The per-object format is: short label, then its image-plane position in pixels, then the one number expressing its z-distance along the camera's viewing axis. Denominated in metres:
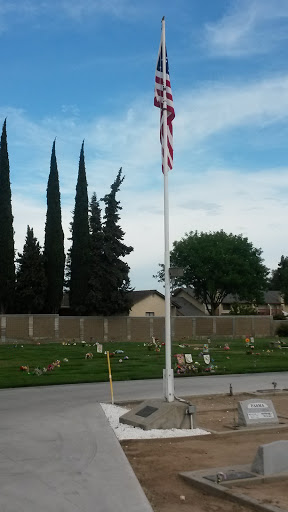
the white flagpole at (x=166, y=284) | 11.63
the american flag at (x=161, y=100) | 12.62
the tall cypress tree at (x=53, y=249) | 50.97
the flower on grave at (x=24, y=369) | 22.16
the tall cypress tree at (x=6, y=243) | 48.78
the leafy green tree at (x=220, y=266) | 76.69
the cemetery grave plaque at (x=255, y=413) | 11.65
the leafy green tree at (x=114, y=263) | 52.56
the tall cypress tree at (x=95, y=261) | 51.78
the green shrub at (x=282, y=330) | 59.84
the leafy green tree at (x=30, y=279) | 50.19
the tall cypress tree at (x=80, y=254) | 51.91
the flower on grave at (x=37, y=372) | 20.93
